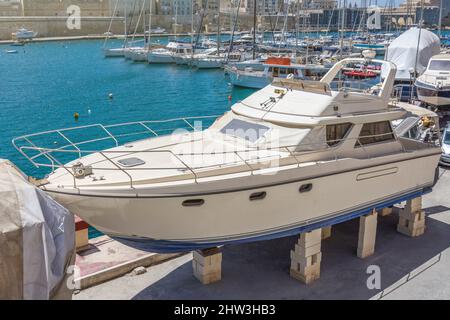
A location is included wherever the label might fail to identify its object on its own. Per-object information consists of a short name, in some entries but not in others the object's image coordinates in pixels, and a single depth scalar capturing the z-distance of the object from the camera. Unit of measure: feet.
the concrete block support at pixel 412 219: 35.47
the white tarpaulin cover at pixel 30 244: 17.21
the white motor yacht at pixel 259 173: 25.66
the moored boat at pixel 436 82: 77.25
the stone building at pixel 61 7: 358.84
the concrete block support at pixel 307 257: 28.84
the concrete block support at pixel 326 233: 34.76
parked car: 50.65
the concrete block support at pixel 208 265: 28.30
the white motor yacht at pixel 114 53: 226.79
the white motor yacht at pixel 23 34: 302.27
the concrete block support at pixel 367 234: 31.99
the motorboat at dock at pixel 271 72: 135.28
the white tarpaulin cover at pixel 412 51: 95.92
